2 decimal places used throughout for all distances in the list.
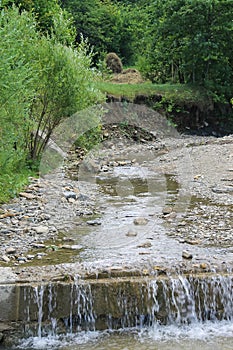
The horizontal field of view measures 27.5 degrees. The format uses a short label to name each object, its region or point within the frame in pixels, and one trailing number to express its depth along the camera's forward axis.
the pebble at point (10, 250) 8.43
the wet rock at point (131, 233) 9.68
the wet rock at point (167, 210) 11.45
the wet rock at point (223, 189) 13.87
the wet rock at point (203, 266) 7.72
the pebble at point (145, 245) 8.95
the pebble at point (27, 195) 12.08
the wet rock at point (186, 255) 8.16
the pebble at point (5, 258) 8.06
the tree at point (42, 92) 12.23
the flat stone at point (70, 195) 12.76
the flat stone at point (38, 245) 8.84
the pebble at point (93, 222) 10.56
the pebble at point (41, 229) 9.69
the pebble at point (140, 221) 10.55
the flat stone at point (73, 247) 8.85
